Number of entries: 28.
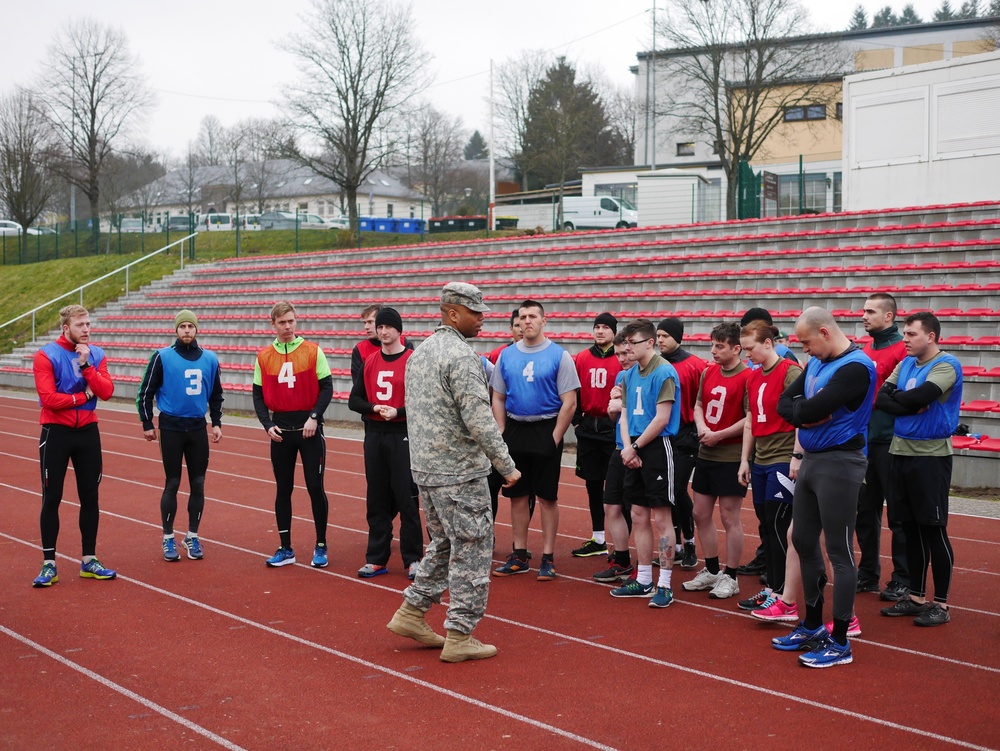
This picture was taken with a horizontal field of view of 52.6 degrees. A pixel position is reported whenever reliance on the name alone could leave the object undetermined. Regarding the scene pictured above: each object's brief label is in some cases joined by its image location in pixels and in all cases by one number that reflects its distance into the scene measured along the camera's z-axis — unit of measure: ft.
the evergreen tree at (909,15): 307.80
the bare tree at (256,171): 232.12
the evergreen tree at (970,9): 193.31
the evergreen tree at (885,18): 302.00
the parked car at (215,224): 119.09
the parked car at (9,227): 155.47
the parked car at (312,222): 131.72
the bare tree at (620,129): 237.25
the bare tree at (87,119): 156.97
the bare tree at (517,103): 211.00
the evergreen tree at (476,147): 395.53
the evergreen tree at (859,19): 310.26
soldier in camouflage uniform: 17.76
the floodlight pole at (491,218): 117.39
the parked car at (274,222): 126.72
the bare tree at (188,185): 263.70
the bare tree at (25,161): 152.46
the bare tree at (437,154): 221.05
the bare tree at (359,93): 130.41
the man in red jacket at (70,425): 23.57
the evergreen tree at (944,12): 292.20
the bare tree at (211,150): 282.77
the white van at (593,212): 129.80
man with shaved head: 17.37
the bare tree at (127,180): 185.91
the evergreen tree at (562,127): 157.07
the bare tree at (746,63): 113.29
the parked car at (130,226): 124.70
